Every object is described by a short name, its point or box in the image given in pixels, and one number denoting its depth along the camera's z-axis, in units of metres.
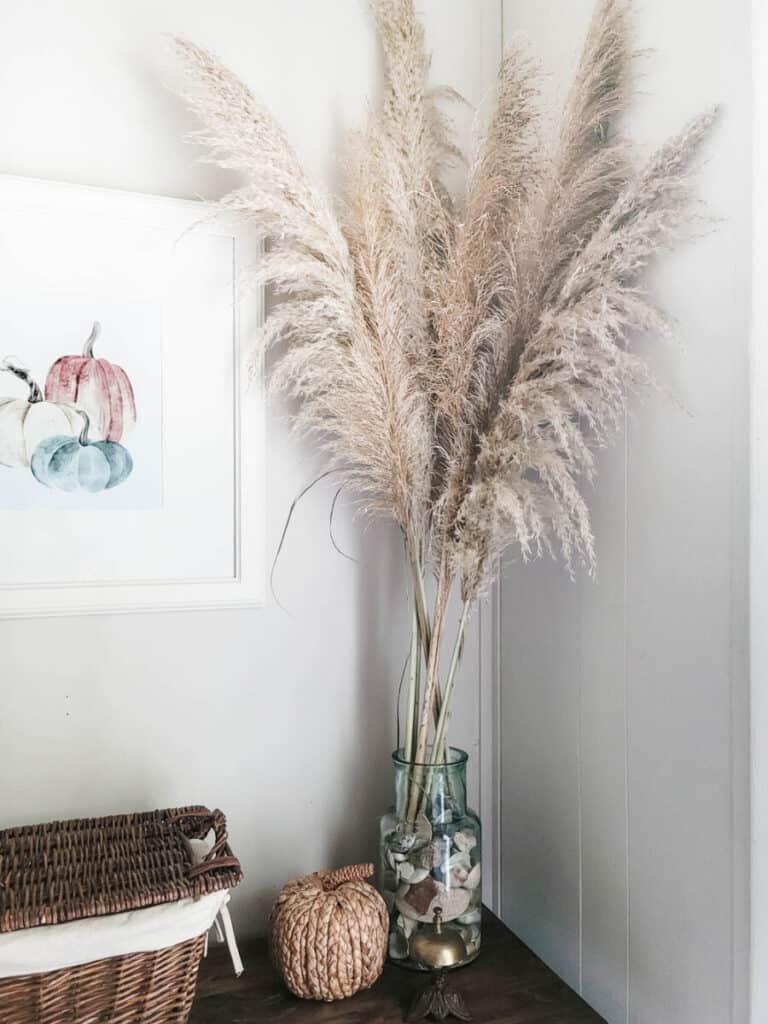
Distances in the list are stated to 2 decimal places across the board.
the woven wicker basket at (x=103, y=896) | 0.86
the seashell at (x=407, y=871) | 1.13
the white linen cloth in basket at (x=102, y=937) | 0.83
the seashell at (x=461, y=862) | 1.13
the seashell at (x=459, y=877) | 1.13
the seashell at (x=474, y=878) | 1.14
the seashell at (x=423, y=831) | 1.13
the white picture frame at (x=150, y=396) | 1.13
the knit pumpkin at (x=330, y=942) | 1.06
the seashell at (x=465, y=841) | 1.14
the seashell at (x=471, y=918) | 1.17
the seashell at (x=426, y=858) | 1.12
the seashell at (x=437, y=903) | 1.13
